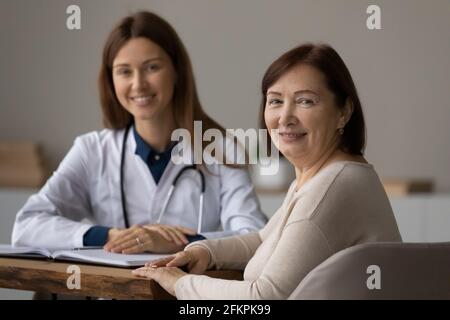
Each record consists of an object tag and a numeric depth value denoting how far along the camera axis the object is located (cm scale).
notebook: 242
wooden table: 231
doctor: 289
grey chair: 209
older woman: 219
